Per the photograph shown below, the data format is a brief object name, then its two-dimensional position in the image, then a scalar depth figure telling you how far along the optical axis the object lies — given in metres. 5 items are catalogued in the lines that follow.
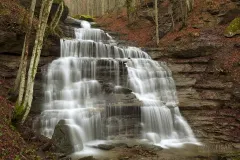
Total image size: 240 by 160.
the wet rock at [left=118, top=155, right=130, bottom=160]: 10.18
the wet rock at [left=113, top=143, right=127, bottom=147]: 11.86
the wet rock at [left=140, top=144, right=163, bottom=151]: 11.57
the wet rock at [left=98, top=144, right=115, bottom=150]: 11.40
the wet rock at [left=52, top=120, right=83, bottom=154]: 10.31
